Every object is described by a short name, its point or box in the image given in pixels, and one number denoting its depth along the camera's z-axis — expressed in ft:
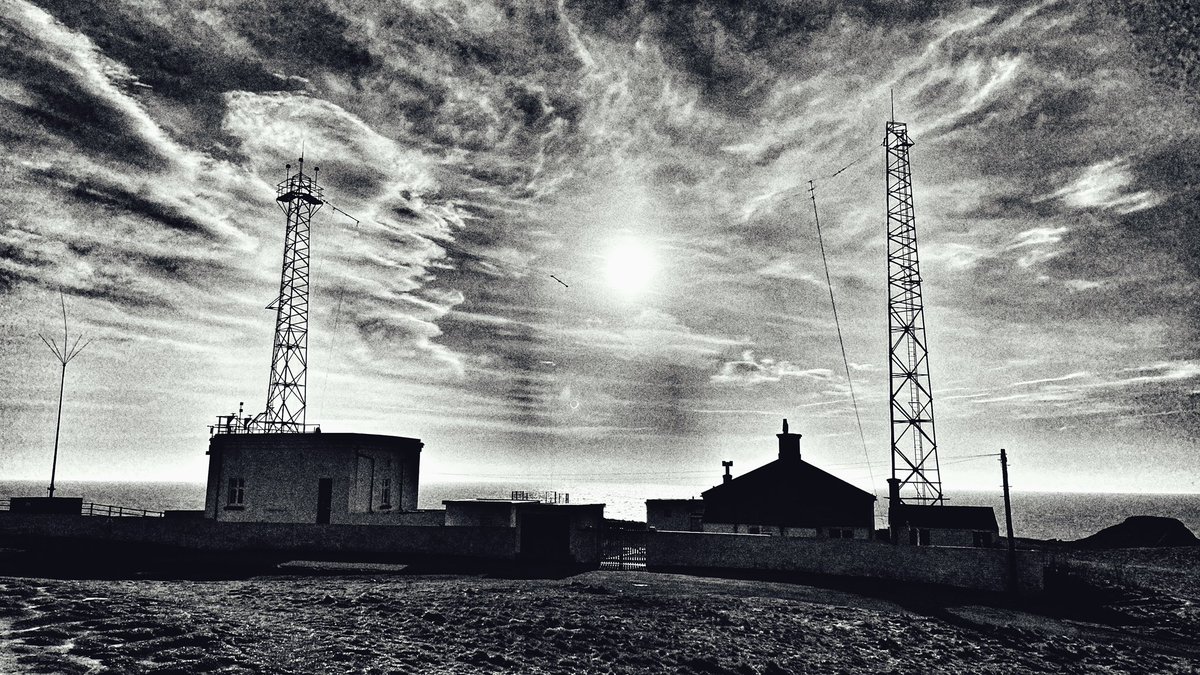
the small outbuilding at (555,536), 104.53
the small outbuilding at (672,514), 167.63
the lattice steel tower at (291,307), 128.06
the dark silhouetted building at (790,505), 138.21
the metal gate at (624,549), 104.73
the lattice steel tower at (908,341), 157.07
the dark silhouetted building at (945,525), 149.56
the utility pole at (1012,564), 92.84
